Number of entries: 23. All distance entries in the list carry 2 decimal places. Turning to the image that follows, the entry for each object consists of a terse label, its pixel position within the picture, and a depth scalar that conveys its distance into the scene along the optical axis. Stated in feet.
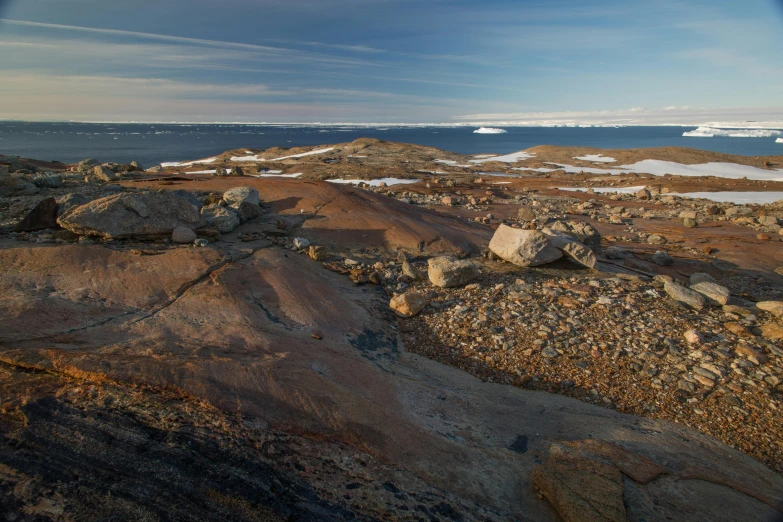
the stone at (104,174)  30.73
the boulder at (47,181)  24.76
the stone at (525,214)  38.58
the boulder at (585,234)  22.86
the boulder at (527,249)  18.78
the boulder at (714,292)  16.83
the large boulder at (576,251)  19.21
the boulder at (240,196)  21.45
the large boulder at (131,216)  15.66
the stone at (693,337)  13.99
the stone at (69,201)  17.14
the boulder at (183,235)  16.52
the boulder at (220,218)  18.88
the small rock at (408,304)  15.35
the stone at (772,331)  14.58
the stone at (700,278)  19.48
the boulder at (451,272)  17.26
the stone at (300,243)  18.56
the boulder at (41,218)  16.14
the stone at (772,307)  16.38
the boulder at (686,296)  16.52
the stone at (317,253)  17.96
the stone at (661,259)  24.53
